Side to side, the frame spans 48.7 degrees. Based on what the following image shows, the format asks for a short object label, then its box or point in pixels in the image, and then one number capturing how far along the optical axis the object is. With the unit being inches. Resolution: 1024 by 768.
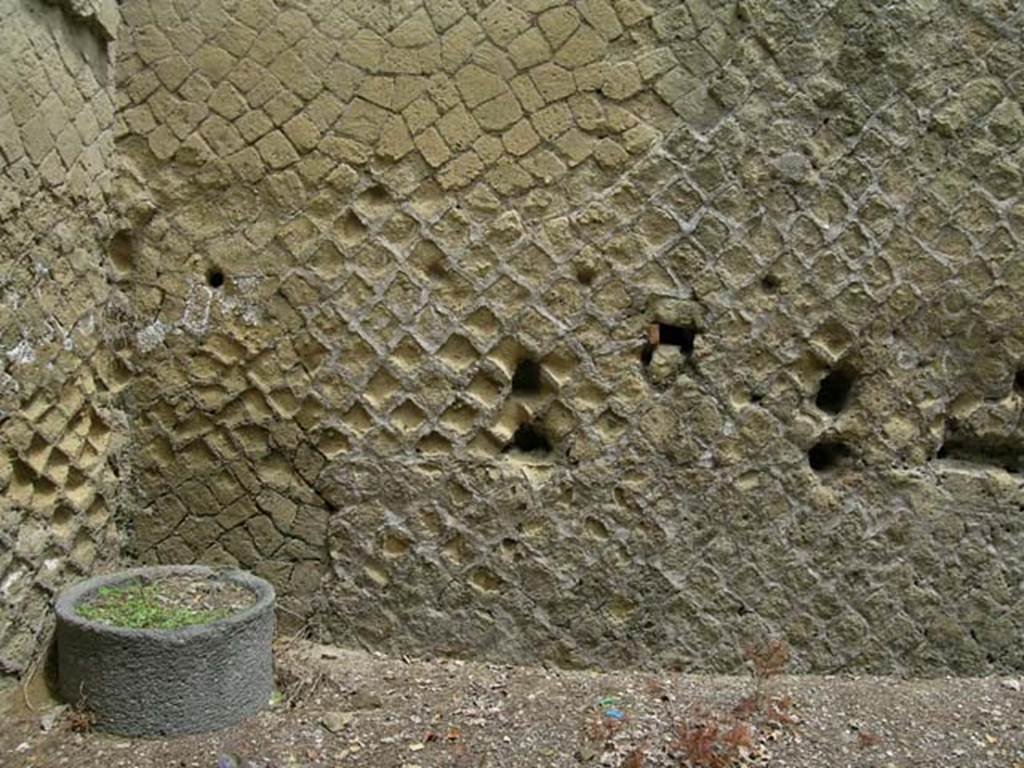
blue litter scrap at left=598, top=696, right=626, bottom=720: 132.8
